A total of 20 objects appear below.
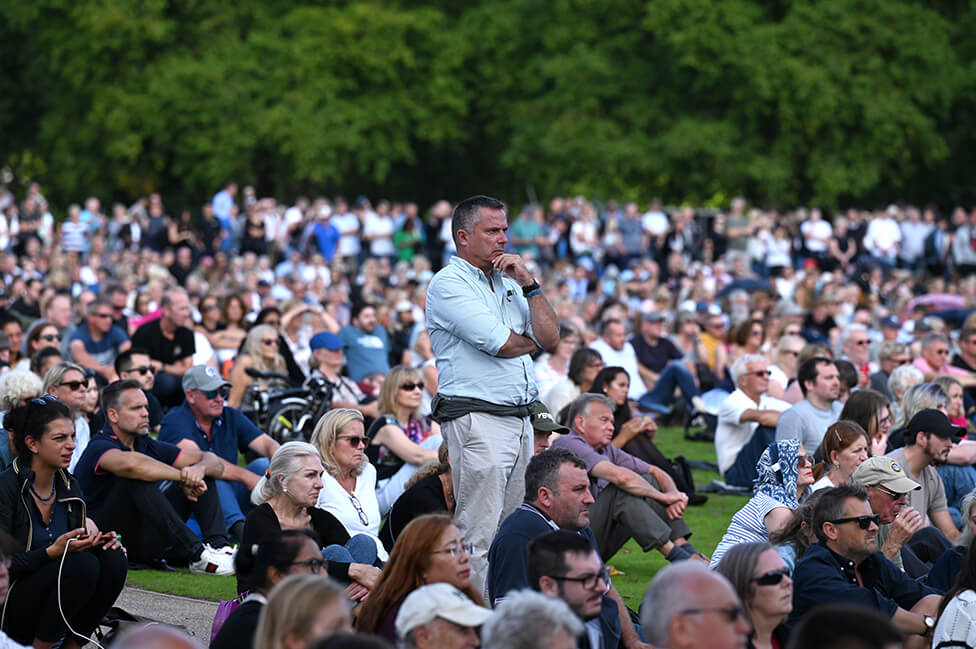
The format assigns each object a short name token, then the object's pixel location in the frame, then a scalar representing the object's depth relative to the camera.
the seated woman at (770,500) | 14.90
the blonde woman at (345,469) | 16.33
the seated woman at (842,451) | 17.14
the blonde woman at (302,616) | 9.13
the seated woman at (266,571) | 10.88
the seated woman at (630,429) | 21.00
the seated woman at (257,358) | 26.98
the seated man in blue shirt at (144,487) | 17.30
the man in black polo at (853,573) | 12.87
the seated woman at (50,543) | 13.61
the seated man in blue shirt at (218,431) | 19.09
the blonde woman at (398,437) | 19.83
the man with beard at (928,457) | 18.36
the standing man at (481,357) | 13.68
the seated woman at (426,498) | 16.03
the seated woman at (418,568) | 11.19
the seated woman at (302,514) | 13.72
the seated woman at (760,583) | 11.12
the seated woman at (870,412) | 19.39
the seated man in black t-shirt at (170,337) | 27.33
